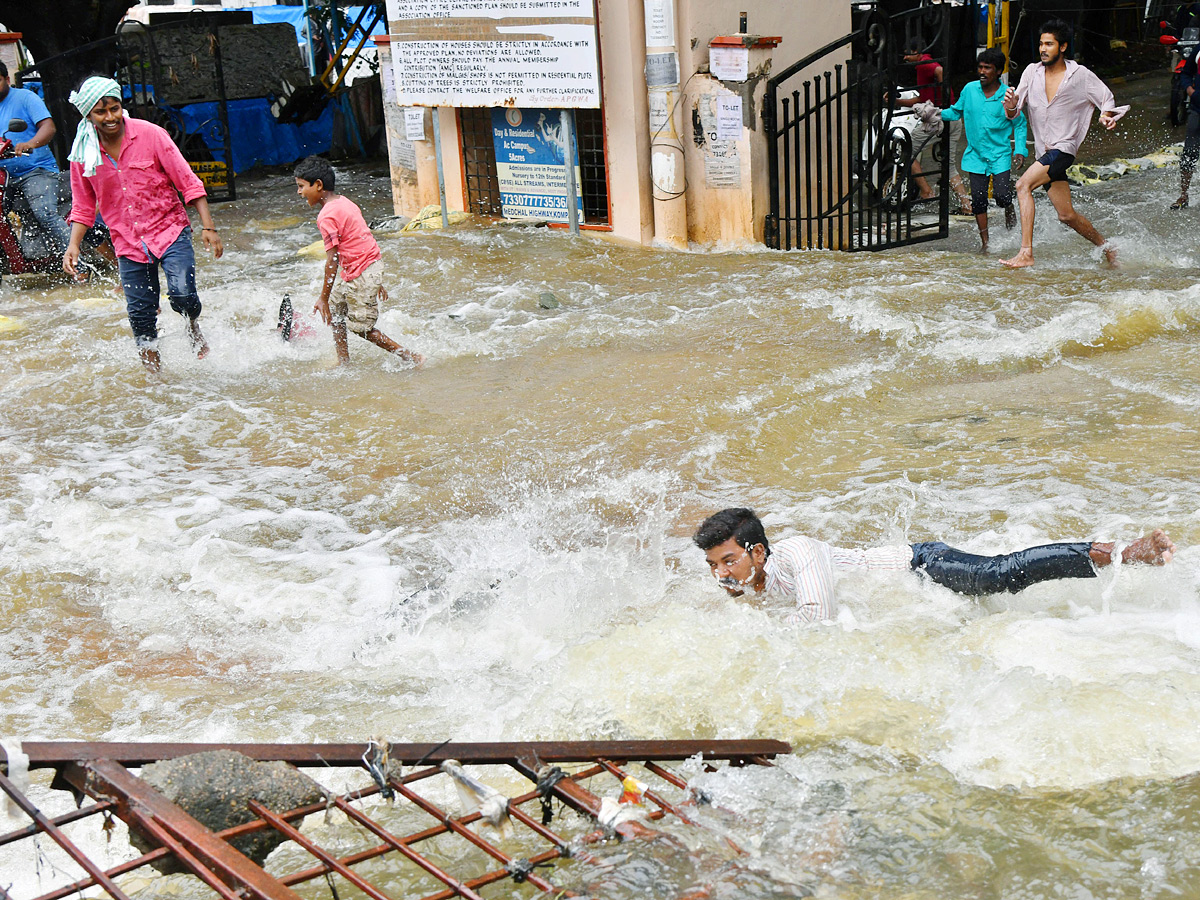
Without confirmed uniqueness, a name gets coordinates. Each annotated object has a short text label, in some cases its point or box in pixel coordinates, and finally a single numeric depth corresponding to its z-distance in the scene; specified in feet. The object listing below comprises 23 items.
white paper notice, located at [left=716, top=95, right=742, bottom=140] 34.19
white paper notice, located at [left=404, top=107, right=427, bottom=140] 40.47
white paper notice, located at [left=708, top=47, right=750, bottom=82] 33.50
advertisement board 38.11
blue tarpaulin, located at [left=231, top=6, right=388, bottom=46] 66.80
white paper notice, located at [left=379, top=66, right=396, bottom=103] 42.15
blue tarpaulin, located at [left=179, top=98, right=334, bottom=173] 58.44
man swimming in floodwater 13.55
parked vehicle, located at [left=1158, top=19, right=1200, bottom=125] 45.68
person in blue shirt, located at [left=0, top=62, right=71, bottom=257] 34.14
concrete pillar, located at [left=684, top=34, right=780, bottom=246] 33.86
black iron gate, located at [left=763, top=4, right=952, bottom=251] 33.24
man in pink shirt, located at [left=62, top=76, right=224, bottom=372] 23.70
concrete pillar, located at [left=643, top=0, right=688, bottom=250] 33.99
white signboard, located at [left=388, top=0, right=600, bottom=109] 35.35
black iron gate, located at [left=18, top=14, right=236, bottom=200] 46.16
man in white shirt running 28.27
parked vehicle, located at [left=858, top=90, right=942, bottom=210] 34.17
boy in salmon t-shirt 24.49
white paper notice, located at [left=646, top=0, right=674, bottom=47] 33.60
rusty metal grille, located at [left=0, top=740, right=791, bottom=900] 8.45
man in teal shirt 31.42
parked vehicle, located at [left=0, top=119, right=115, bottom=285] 36.58
